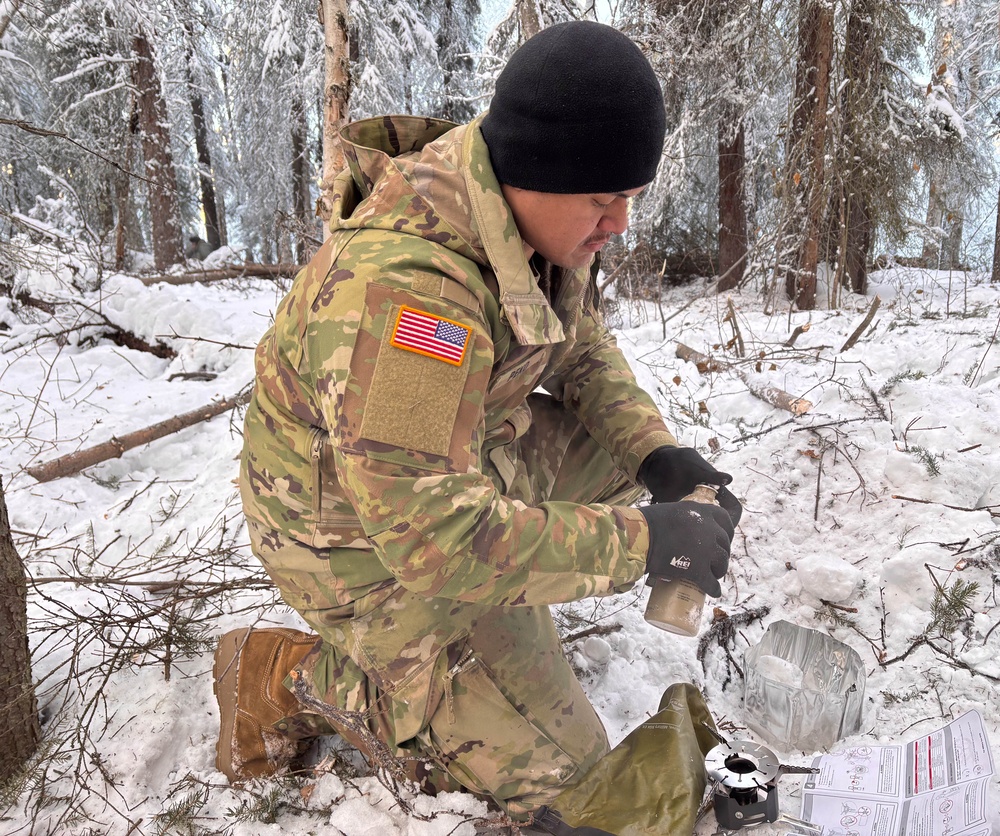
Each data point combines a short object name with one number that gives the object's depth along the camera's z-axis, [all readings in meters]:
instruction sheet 1.35
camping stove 1.47
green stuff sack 1.44
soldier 1.31
